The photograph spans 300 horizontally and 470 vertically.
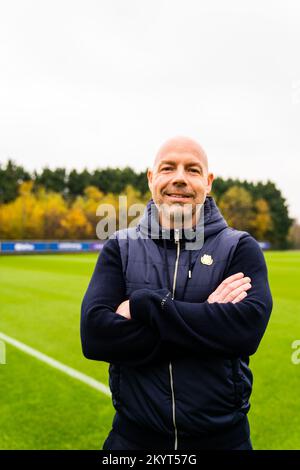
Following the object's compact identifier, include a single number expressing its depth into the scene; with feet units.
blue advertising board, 148.87
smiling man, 7.16
